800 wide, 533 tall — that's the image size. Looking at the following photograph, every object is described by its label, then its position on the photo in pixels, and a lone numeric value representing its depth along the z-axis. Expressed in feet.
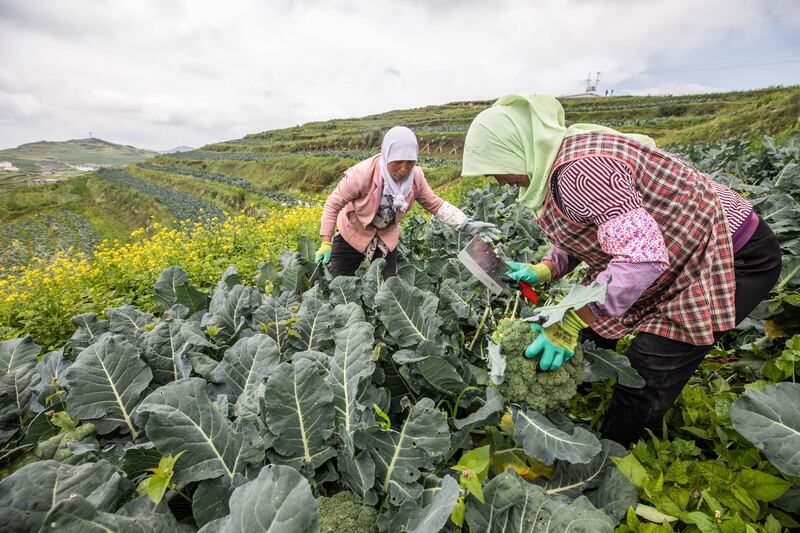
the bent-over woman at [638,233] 4.49
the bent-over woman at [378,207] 10.09
